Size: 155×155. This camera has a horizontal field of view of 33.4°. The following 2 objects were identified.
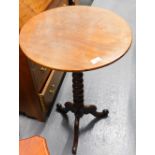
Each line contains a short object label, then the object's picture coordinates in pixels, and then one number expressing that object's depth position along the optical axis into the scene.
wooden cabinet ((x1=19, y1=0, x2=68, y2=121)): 1.86
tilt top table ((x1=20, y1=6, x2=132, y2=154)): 1.42
